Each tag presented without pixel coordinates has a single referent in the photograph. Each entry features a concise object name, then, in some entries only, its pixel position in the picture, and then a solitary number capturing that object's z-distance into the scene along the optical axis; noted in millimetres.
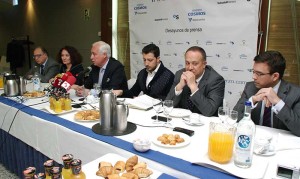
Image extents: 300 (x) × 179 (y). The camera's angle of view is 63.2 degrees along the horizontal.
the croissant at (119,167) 972
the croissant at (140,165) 993
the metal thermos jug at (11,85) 2380
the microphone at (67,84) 1953
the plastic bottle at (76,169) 837
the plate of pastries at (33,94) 2332
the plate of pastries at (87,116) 1632
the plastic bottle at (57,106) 1809
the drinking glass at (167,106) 1542
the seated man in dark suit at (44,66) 3402
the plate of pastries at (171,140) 1244
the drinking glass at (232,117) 1332
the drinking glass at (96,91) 2240
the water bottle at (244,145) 1006
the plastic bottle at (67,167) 849
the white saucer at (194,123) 1586
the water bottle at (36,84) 2628
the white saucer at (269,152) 1163
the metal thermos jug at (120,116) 1428
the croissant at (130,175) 910
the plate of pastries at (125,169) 927
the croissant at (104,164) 975
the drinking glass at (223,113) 1422
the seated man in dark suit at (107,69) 2775
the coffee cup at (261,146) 1168
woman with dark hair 3274
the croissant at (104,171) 937
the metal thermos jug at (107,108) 1445
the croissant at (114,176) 892
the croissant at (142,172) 939
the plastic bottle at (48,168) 806
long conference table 1044
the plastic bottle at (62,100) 1830
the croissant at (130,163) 981
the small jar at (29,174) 747
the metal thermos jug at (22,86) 2437
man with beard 2602
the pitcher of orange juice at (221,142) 1059
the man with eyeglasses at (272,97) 1452
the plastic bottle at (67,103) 1859
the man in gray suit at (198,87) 1875
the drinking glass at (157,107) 1605
